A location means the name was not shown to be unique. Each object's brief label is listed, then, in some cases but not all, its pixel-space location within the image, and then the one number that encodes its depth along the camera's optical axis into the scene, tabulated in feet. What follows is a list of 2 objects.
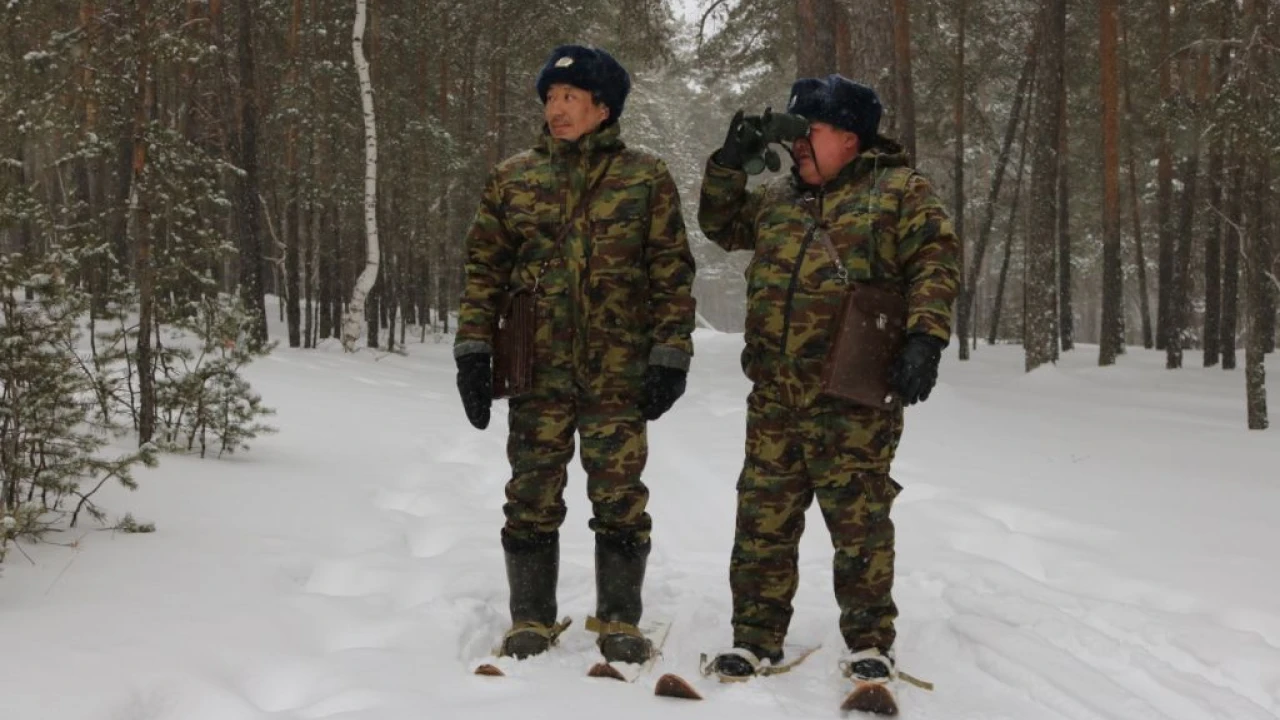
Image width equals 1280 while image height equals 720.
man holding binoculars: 10.83
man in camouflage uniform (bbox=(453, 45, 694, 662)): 11.36
